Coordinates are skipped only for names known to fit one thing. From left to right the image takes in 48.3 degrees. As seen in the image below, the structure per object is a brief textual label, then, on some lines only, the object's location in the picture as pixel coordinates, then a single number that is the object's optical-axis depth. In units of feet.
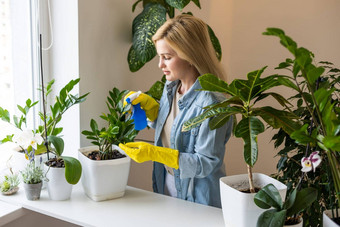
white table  4.53
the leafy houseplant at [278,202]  3.54
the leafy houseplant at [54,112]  5.24
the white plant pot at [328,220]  3.60
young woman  5.15
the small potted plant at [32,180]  4.96
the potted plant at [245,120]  3.61
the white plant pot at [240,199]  3.84
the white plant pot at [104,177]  5.01
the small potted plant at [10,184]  5.13
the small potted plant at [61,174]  4.86
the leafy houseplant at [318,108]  2.81
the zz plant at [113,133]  5.24
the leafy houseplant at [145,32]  6.44
